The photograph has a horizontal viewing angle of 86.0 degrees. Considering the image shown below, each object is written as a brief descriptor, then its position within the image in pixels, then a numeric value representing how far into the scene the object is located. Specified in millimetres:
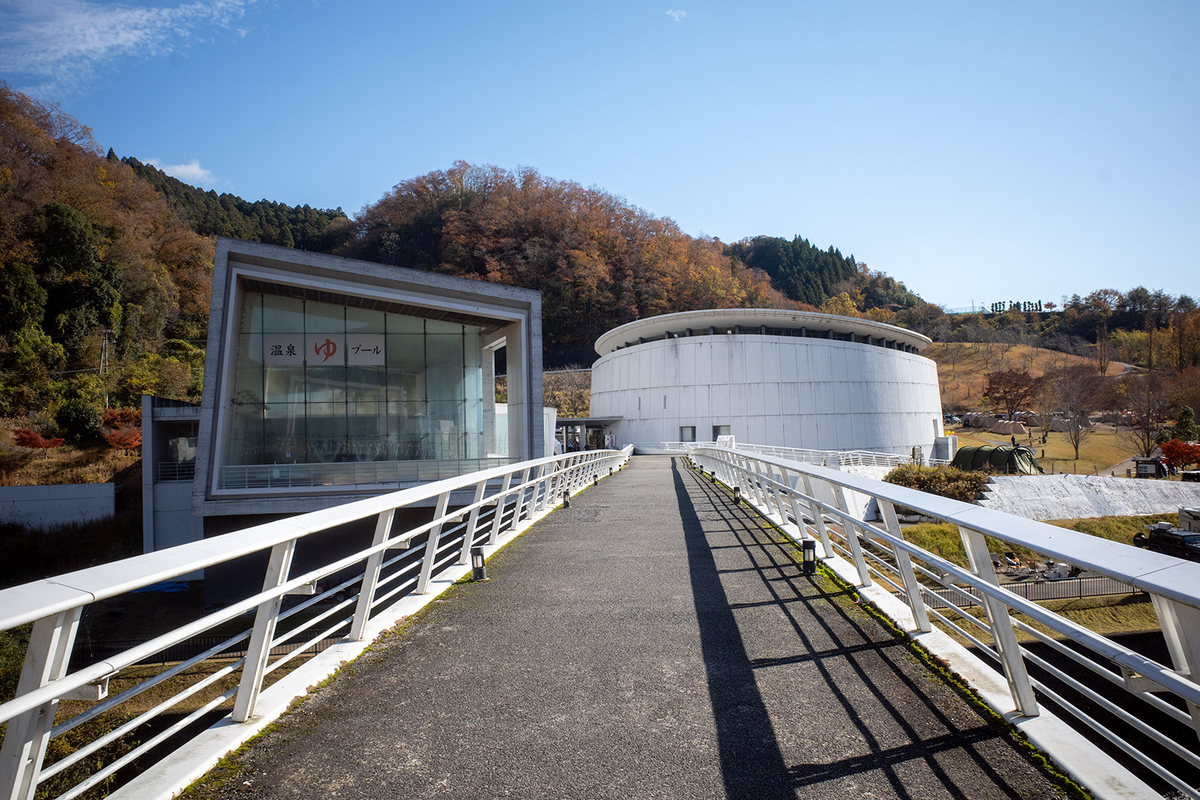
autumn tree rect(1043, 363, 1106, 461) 54719
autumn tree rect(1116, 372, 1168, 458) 48188
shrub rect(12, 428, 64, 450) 32794
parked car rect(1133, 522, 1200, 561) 18516
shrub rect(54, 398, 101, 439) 34750
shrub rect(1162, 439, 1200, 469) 37219
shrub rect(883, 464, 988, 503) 24203
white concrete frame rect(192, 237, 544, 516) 17000
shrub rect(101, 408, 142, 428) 36000
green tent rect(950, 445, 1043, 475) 37375
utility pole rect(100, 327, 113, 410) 42075
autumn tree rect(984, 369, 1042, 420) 74562
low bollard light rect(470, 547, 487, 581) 6395
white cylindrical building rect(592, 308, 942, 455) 46625
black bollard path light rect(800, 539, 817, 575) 6387
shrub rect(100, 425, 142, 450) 34812
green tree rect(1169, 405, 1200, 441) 46312
